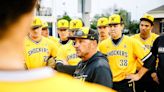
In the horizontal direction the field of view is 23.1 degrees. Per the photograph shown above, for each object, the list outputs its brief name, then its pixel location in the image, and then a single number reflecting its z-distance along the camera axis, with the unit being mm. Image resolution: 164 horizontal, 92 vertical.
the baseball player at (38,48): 6805
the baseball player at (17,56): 1080
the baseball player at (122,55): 6449
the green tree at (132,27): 50775
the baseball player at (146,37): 7258
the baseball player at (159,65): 6078
